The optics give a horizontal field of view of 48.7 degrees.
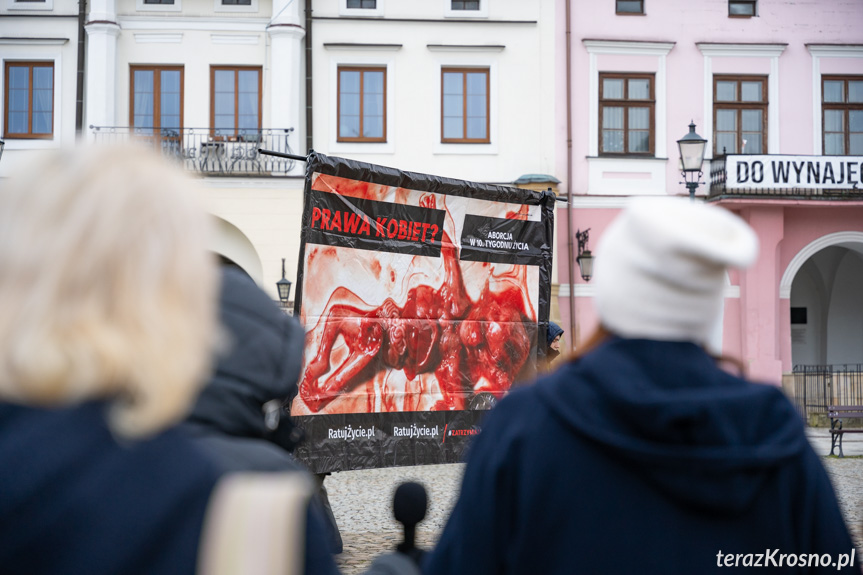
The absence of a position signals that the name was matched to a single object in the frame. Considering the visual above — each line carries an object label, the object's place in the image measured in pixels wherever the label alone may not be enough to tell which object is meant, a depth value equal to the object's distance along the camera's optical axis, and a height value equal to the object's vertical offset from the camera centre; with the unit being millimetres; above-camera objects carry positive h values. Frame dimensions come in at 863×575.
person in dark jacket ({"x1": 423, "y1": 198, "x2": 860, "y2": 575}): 1765 -299
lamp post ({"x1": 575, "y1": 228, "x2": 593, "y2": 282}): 21289 +870
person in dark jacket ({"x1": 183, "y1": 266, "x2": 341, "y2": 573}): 1777 -151
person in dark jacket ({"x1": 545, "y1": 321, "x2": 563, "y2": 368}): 9539 -424
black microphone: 2211 -503
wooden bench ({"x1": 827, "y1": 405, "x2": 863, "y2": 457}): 15516 -1918
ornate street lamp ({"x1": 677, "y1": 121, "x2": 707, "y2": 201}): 14016 +2150
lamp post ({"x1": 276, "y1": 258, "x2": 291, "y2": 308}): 19922 +105
